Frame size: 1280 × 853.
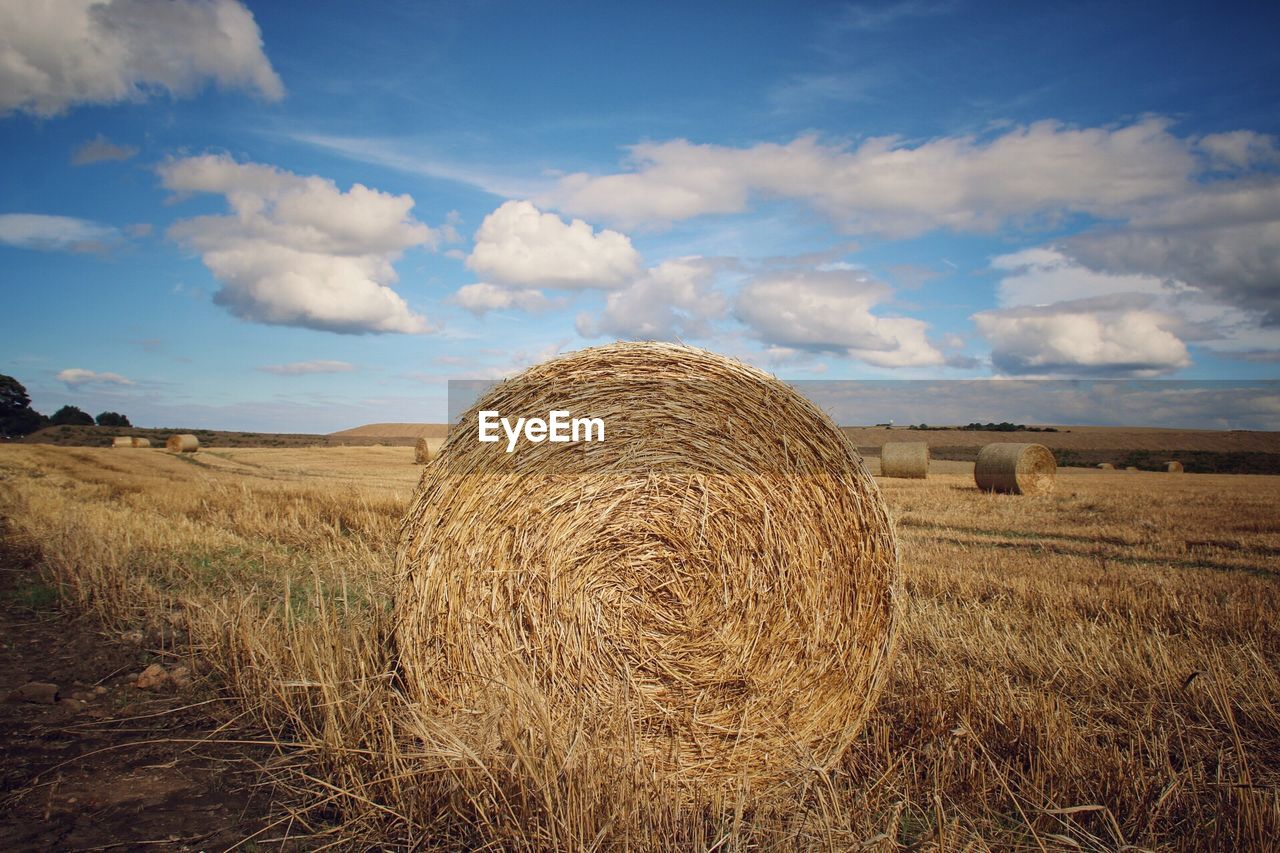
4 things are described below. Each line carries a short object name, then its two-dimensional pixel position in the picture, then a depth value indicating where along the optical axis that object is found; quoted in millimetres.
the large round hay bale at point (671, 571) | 3717
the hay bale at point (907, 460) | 24484
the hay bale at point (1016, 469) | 19094
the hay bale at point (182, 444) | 39438
